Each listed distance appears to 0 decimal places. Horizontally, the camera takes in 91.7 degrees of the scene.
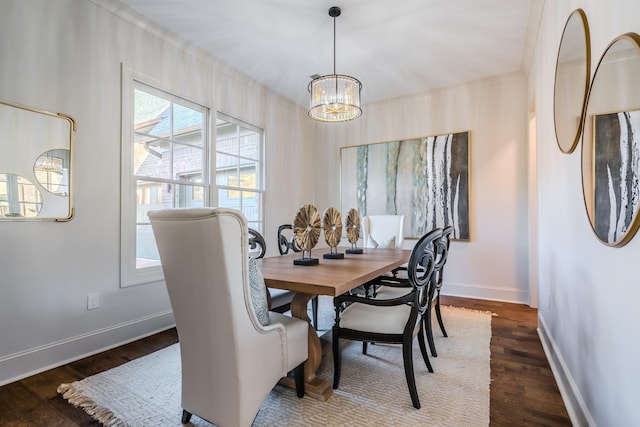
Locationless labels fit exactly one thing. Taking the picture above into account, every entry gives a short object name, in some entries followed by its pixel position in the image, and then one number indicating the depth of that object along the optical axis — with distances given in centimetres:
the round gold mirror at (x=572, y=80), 144
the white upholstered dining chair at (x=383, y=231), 324
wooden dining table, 144
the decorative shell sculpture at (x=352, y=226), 271
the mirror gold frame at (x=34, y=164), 190
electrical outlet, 229
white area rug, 150
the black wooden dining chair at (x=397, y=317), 159
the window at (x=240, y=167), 353
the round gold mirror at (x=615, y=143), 96
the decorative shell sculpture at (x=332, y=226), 233
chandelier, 258
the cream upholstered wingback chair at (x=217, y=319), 115
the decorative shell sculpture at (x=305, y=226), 205
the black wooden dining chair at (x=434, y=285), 197
